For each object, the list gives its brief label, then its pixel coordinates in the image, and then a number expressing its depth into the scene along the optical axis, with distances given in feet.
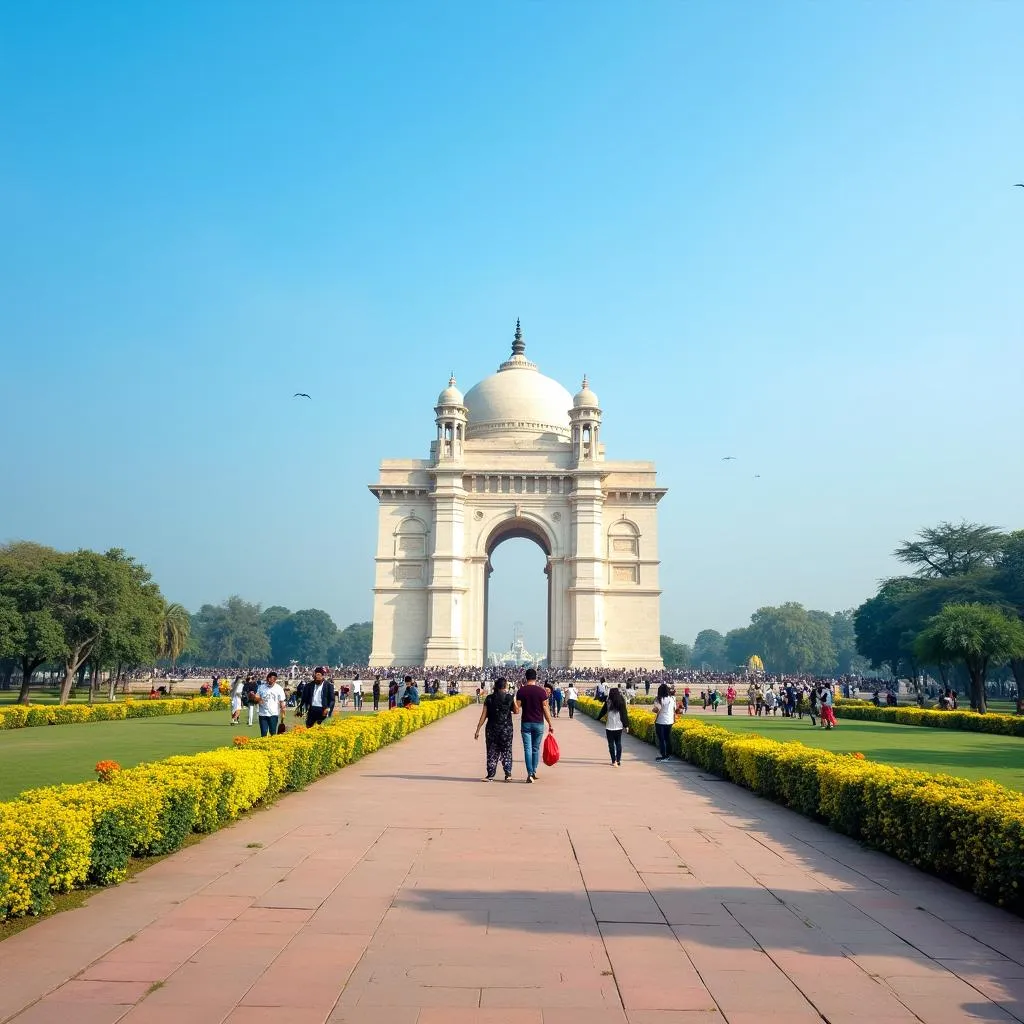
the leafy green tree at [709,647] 582.96
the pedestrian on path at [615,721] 44.83
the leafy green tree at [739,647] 383.24
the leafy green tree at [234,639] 340.39
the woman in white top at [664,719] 49.70
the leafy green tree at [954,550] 176.76
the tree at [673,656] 425.28
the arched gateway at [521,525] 166.40
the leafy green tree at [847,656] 389.39
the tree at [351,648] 389.80
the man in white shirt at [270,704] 49.01
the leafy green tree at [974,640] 105.19
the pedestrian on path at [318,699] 48.44
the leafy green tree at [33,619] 110.32
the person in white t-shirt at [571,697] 93.66
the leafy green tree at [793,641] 340.18
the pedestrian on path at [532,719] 38.93
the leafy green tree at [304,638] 363.56
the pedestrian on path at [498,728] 38.83
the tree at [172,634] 161.87
